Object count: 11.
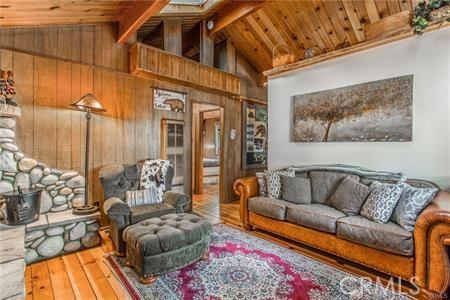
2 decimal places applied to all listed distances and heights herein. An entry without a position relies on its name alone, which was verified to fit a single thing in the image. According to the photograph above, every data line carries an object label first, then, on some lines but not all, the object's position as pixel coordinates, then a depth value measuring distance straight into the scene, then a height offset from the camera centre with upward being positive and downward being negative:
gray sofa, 1.83 -0.80
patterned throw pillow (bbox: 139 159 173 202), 3.11 -0.37
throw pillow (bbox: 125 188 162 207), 2.88 -0.62
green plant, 2.27 +1.42
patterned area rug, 1.89 -1.20
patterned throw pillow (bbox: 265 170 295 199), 3.18 -0.46
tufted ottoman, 1.96 -0.87
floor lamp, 2.76 +0.52
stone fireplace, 2.40 -0.65
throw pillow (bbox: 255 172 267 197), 3.33 -0.53
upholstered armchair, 2.43 -0.62
